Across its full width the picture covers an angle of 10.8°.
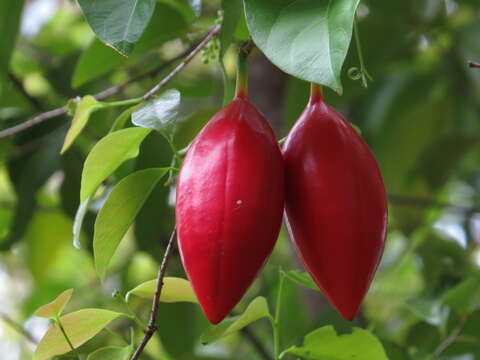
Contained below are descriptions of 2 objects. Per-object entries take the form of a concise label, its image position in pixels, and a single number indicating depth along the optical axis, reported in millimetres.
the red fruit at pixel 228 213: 878
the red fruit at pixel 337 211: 887
